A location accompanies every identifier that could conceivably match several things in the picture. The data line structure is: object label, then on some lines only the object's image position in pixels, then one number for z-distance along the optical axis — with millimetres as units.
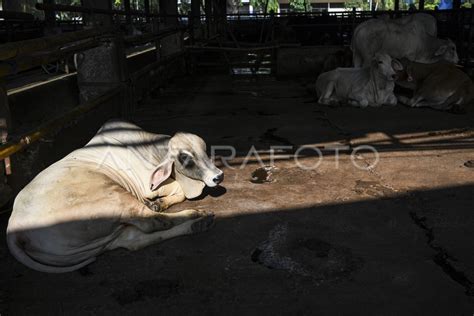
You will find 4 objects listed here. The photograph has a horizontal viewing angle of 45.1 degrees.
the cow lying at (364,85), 8148
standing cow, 10422
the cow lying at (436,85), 8055
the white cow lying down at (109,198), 3332
